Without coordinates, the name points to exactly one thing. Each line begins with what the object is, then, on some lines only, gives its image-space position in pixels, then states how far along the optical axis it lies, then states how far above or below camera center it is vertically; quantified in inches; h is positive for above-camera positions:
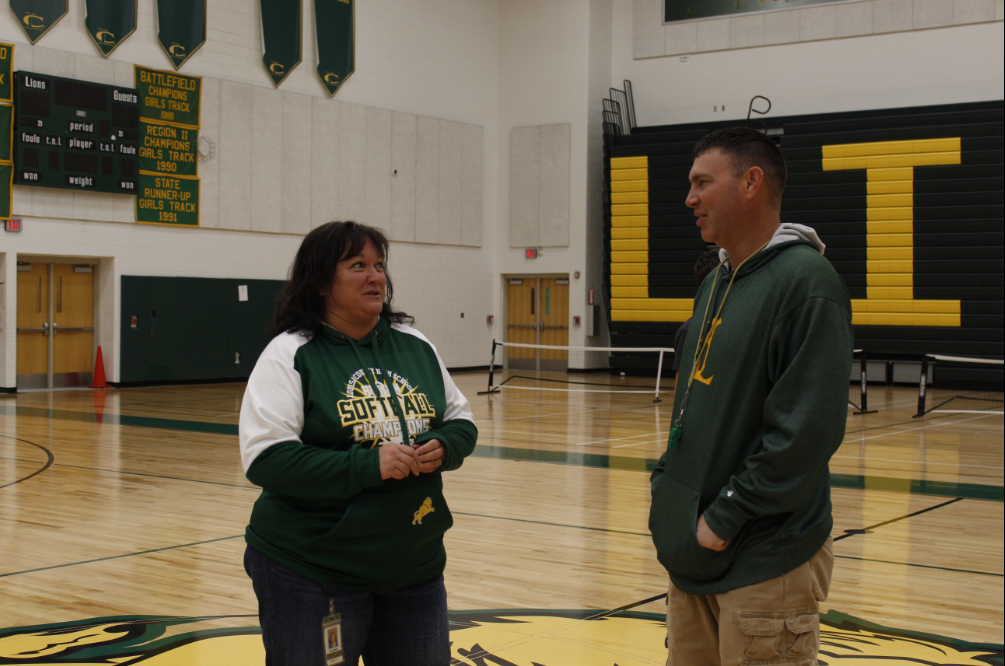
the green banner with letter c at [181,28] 714.2 +210.9
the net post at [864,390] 582.9 -41.4
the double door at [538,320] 940.6 -2.7
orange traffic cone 706.8 -44.4
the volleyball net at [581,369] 797.9 -49.1
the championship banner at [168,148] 710.5 +121.5
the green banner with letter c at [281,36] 778.8 +223.9
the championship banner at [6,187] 636.1 +81.2
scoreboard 644.1 +121.3
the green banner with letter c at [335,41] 815.7 +230.7
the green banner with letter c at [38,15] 644.1 +197.3
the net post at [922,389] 557.3 -38.9
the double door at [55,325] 685.3 -8.6
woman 97.7 -15.4
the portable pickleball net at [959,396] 599.9 -53.6
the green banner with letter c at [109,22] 677.3 +203.2
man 87.5 -10.8
